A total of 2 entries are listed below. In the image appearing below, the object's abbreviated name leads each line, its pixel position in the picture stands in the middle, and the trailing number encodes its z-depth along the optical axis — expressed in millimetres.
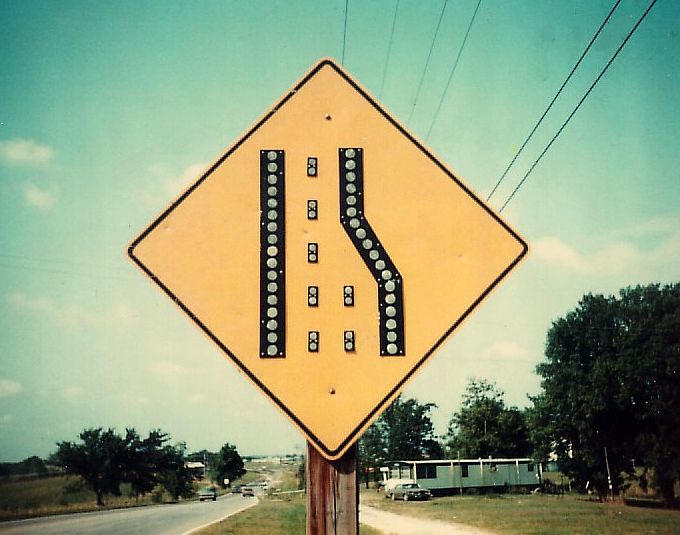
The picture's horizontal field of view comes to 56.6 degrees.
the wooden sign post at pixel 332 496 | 2197
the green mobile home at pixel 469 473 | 48312
